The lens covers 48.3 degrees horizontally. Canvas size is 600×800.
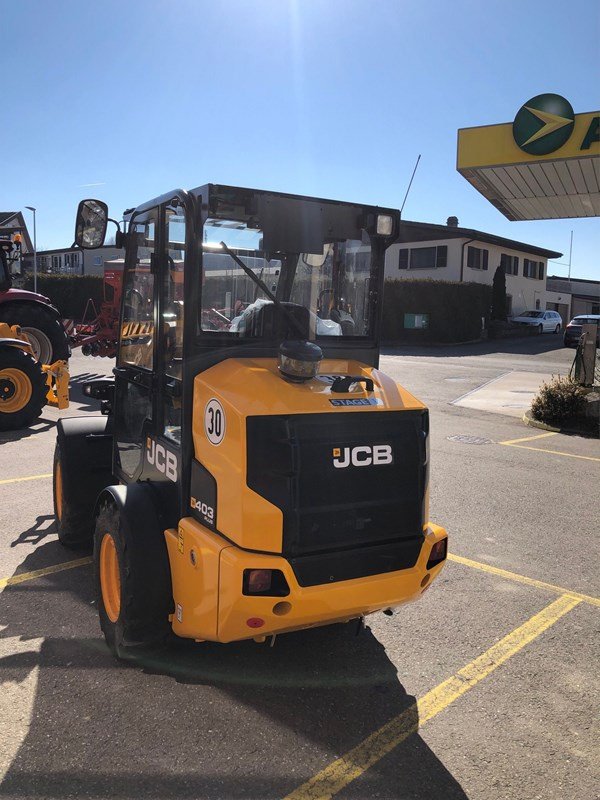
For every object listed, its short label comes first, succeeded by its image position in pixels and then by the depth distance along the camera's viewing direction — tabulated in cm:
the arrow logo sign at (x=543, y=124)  1267
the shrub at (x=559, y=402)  1181
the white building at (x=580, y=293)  5472
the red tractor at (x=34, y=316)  1138
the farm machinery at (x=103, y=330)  1644
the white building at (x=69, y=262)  4634
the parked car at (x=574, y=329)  2978
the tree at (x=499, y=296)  3628
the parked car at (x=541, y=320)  3834
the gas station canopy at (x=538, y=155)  1266
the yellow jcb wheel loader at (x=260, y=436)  298
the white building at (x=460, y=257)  3553
